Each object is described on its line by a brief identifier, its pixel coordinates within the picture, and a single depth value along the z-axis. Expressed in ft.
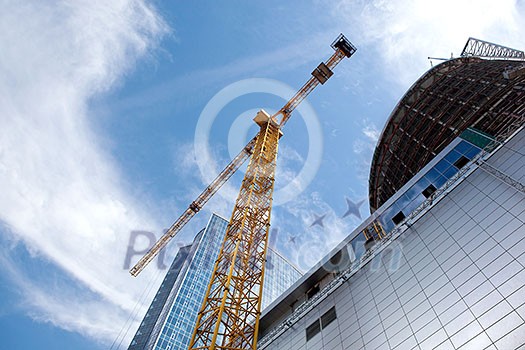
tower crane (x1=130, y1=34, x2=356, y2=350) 67.82
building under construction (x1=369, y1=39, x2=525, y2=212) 88.12
